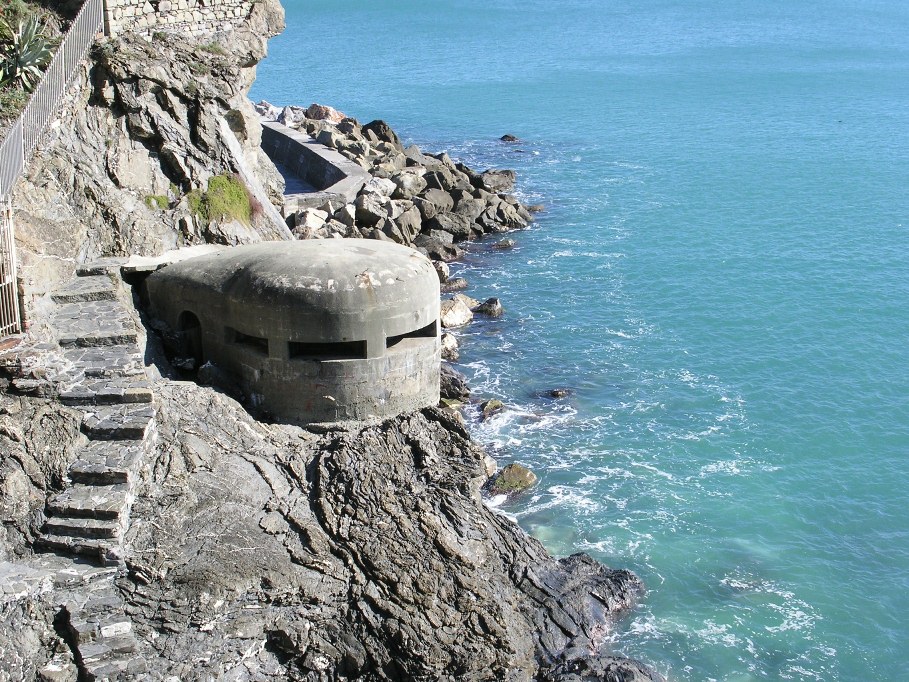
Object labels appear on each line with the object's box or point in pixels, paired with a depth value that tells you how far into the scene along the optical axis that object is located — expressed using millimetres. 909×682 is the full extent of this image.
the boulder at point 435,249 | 40969
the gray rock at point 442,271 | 38281
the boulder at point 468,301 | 36344
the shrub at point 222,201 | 28906
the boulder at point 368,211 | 40562
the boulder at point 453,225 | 43438
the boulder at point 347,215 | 39875
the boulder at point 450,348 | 32281
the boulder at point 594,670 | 18469
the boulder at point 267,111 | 59000
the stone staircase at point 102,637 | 15541
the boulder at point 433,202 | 43844
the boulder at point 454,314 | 34656
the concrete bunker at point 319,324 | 22906
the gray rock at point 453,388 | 29281
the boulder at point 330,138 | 51844
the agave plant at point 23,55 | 27047
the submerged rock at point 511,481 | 25359
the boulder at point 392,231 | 40375
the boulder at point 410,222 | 41406
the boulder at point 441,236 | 41906
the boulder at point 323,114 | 60875
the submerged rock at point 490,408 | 28842
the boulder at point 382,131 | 56469
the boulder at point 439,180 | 46906
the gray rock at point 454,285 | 38062
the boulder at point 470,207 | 44772
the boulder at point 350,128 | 55412
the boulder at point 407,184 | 45094
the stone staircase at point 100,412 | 17250
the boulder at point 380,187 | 43219
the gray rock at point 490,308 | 36094
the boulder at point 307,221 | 37584
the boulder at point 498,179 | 51047
